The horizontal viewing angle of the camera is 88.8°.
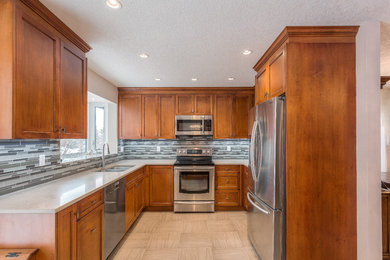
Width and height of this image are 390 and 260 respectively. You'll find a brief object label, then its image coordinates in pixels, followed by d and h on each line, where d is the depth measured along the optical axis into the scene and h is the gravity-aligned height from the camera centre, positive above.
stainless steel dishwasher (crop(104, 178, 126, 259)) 2.09 -0.95
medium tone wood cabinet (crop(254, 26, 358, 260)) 1.73 -0.07
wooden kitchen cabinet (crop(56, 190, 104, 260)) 1.41 -0.79
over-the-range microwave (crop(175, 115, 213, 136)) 3.83 +0.14
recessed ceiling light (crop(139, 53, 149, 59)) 2.27 +0.89
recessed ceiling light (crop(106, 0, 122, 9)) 1.39 +0.91
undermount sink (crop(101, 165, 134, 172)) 3.00 -0.57
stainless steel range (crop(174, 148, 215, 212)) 3.56 -1.00
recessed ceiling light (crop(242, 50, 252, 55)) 2.19 +0.89
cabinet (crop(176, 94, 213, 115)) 3.89 +0.55
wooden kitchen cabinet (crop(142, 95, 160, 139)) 3.90 +0.32
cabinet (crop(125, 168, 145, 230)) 2.75 -0.98
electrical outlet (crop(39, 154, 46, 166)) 1.98 -0.28
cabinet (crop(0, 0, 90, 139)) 1.28 +0.44
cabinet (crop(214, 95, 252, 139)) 3.90 +0.34
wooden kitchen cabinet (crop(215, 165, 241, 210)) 3.63 -0.94
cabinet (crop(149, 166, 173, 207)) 3.64 -0.98
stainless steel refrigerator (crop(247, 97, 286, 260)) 1.78 -0.43
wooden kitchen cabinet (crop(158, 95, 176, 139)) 3.90 +0.34
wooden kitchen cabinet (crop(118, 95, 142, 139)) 3.91 +0.30
